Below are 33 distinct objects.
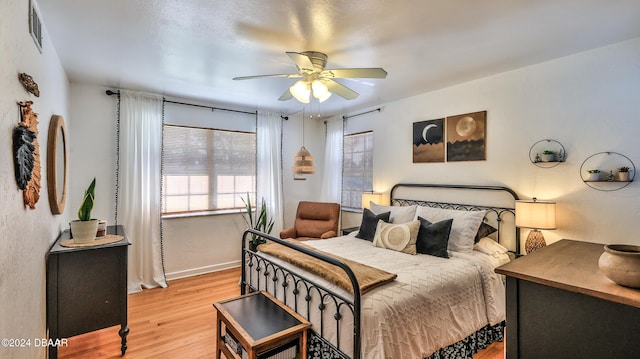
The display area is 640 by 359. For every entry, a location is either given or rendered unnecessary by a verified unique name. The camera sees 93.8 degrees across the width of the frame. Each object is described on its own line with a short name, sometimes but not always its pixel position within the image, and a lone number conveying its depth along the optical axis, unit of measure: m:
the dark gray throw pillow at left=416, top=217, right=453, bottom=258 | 2.75
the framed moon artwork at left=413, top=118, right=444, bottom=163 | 3.72
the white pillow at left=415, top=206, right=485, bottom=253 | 2.86
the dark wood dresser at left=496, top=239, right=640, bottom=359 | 1.37
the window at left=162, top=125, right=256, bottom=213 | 4.24
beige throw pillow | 2.88
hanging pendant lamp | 3.72
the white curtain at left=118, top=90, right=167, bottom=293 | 3.81
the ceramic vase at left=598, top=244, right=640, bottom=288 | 1.38
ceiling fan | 2.32
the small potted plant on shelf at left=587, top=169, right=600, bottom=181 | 2.48
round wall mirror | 2.34
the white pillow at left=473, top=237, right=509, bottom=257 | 2.87
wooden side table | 1.79
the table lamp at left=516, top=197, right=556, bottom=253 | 2.63
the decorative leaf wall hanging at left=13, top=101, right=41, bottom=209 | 1.51
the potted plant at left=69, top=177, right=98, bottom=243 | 2.43
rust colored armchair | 4.56
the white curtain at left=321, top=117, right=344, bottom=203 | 5.19
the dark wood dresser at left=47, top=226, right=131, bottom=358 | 2.26
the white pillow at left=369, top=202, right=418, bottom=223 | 3.38
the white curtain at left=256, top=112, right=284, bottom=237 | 4.92
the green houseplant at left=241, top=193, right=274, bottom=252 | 4.60
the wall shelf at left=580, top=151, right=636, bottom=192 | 2.41
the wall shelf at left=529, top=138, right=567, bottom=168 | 2.75
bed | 1.77
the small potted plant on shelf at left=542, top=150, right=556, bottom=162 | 2.74
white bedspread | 1.75
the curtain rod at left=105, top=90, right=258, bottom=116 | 3.73
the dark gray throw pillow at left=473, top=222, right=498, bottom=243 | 3.00
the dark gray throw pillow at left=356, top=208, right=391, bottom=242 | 3.43
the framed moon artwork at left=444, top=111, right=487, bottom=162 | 3.33
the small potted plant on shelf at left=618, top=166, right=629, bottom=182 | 2.35
